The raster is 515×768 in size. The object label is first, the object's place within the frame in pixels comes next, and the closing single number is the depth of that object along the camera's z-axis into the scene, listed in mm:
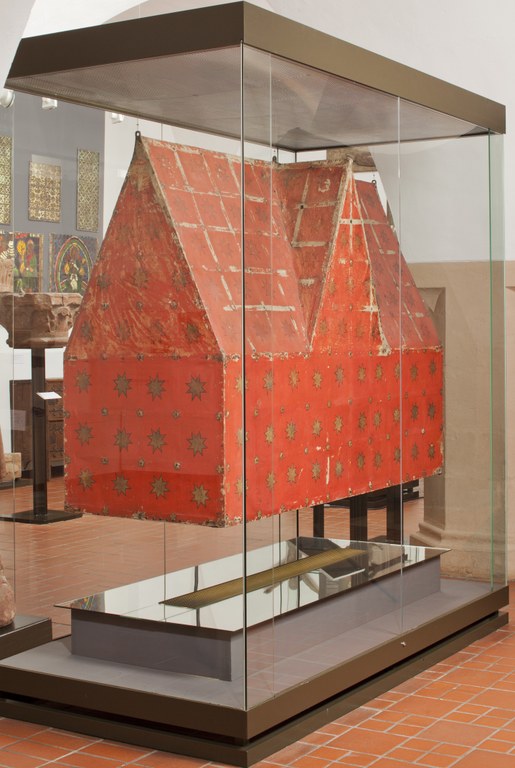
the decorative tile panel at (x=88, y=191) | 4547
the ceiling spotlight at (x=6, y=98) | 4750
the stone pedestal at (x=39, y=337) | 4715
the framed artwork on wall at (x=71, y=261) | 4598
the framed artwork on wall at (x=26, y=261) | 4658
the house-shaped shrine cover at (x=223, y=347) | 4281
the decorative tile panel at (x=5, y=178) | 4949
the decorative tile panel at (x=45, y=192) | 4582
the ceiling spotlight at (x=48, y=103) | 4675
